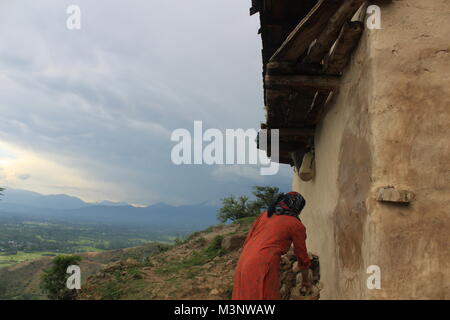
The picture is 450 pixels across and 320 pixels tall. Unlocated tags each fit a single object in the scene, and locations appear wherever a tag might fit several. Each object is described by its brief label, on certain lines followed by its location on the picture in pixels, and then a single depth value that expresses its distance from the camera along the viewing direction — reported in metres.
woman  2.69
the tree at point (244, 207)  19.19
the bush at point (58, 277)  8.00
